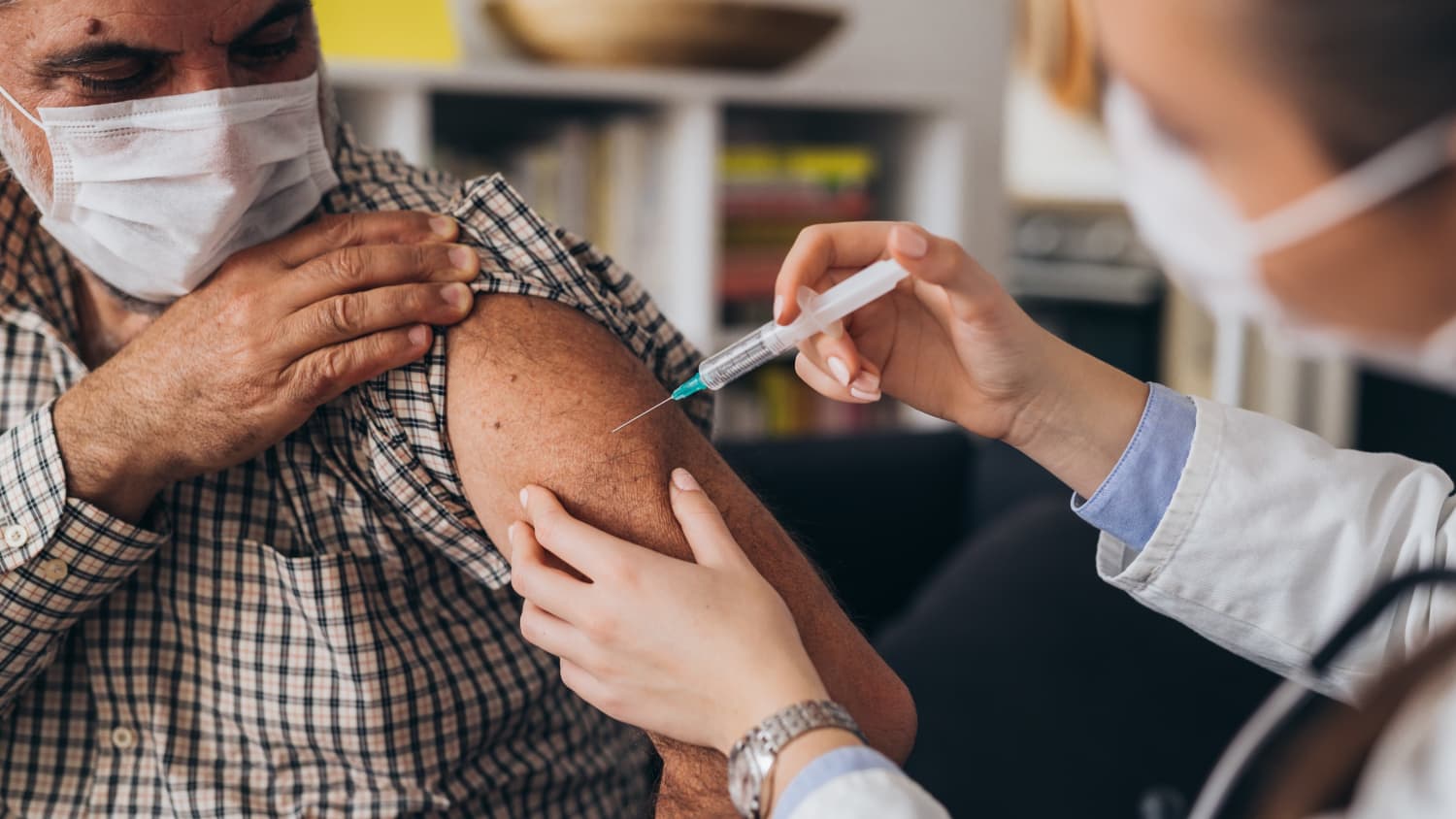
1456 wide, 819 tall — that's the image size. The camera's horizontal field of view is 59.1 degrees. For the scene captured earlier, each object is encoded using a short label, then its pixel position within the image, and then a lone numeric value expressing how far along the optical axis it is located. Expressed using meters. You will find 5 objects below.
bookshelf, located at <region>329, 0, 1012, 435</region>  2.53
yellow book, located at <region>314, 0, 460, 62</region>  2.46
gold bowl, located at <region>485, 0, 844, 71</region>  2.59
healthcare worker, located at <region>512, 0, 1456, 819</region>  0.68
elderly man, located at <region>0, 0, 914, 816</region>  1.03
